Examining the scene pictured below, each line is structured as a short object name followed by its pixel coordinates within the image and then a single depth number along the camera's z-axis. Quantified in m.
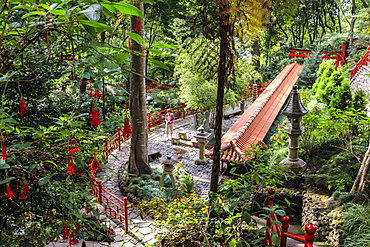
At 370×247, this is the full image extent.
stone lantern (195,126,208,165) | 10.83
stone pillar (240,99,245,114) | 17.36
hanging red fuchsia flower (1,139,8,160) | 1.92
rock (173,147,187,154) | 12.06
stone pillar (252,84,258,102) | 19.56
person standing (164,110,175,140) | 13.23
